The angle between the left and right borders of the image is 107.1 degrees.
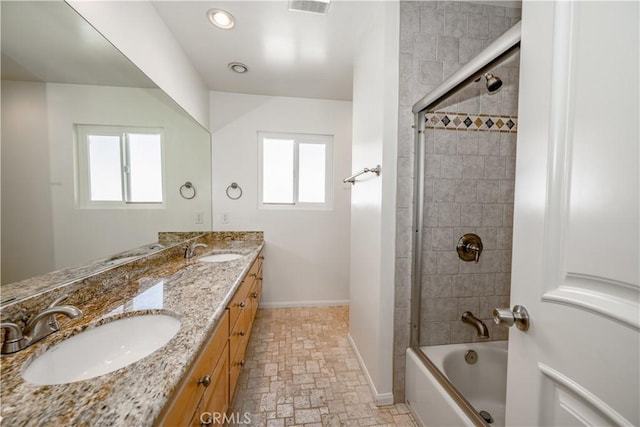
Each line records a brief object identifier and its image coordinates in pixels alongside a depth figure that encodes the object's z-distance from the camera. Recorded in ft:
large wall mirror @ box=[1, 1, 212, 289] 2.39
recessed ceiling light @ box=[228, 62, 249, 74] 6.86
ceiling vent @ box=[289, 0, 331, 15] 4.61
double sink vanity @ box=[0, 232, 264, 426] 1.61
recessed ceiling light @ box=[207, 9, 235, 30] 4.97
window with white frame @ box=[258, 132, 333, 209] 9.16
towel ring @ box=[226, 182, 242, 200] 8.73
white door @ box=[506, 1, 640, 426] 1.38
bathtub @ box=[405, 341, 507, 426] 4.08
